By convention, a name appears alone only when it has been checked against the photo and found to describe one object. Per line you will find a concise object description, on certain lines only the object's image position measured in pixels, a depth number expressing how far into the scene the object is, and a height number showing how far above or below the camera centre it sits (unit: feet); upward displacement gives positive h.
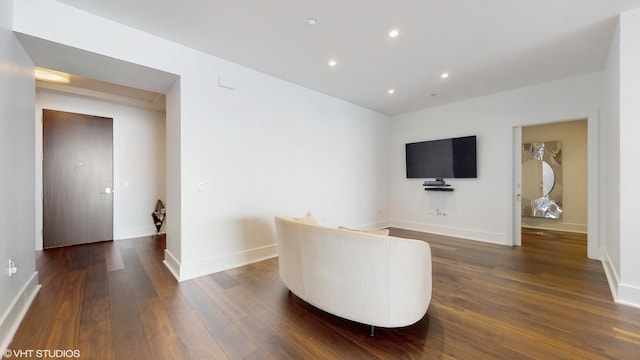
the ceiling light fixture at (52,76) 12.01 +5.02
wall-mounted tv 16.24 +1.42
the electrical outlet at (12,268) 6.63 -2.30
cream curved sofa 5.87 -2.30
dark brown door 14.15 +0.08
